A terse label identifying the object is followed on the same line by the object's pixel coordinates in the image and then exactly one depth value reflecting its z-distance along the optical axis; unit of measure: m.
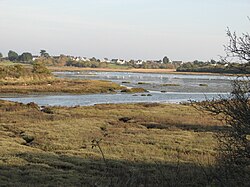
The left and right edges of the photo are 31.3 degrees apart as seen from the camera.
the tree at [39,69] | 102.48
